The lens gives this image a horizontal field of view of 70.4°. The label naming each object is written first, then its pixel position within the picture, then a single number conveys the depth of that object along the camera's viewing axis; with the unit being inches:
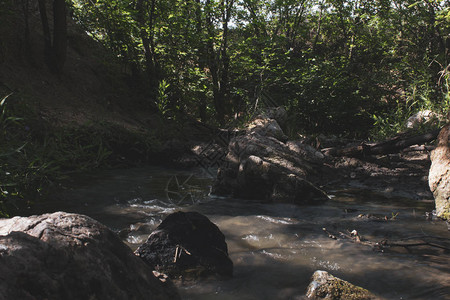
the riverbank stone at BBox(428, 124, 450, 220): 131.8
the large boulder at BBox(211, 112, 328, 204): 181.5
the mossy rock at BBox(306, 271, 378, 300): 76.6
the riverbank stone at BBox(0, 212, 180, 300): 43.0
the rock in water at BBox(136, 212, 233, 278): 91.1
